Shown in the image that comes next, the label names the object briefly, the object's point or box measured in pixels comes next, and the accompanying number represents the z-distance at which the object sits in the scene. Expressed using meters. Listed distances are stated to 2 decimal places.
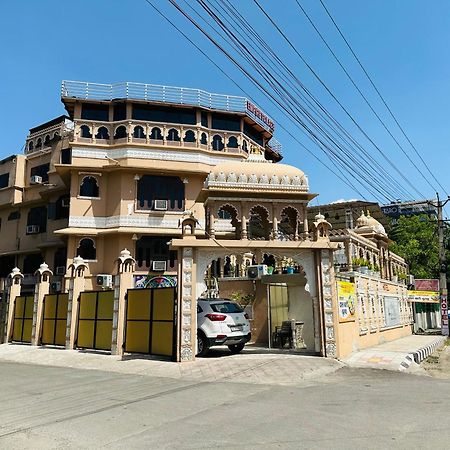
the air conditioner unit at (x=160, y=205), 24.81
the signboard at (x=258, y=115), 29.14
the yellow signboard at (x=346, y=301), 13.00
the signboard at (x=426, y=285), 31.30
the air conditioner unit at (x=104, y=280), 23.50
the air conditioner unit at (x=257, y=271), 15.87
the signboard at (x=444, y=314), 22.89
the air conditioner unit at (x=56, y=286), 26.46
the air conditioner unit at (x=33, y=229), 29.83
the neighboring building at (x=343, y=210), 34.69
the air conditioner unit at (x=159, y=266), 24.27
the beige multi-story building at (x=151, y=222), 12.67
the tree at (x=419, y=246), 38.50
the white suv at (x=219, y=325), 12.23
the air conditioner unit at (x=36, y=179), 29.56
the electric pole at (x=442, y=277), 22.97
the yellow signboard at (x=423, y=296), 26.28
